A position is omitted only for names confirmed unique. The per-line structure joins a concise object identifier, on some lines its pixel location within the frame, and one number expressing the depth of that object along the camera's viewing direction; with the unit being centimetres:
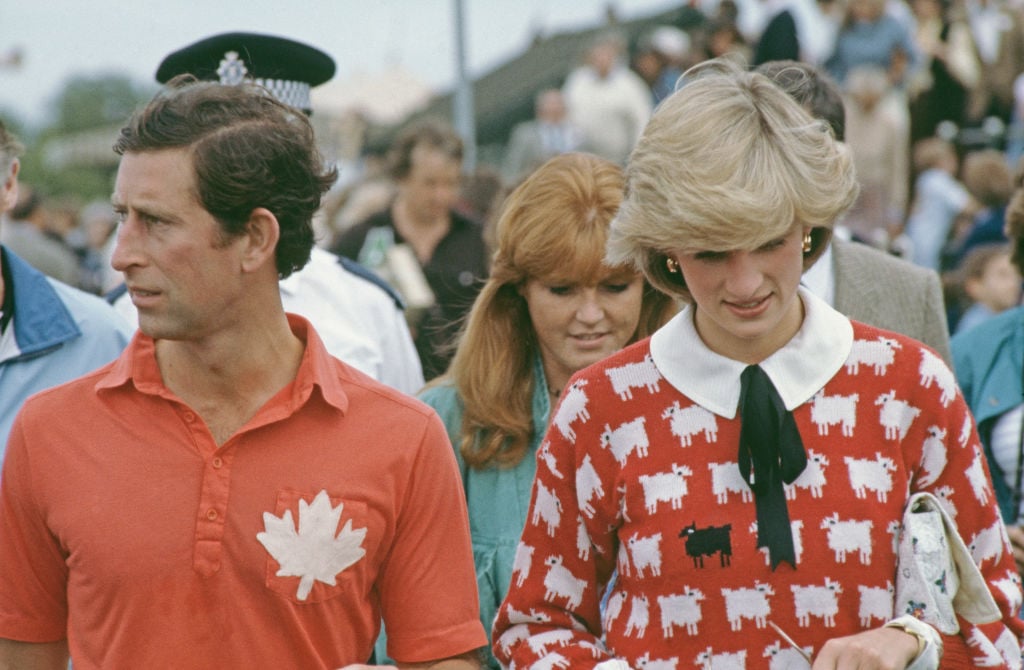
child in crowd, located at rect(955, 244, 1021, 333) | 1533
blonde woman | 537
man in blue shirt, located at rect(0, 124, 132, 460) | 828
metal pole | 1797
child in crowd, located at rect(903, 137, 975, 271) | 2461
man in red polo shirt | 580
